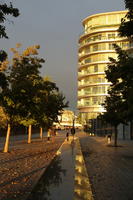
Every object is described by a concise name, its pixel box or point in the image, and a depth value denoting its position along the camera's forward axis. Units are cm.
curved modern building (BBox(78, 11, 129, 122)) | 7931
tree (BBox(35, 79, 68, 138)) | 2965
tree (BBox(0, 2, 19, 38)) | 738
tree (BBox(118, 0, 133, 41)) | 1150
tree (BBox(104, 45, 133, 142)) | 1191
